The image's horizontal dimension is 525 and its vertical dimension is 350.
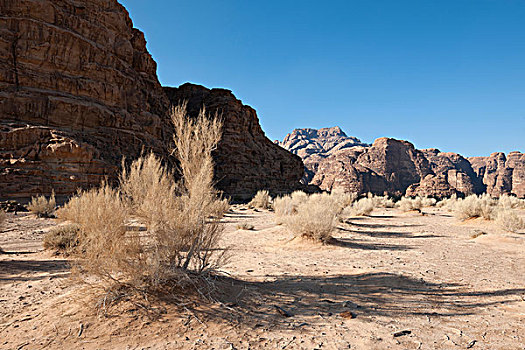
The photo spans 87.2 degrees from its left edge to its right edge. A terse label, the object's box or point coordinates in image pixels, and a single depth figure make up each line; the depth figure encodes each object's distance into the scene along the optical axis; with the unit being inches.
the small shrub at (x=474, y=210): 556.1
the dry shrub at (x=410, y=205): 959.0
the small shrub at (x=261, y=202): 1049.5
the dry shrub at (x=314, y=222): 315.9
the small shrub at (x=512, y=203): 763.8
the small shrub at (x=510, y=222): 427.2
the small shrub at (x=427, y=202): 1288.8
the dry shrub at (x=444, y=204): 1059.1
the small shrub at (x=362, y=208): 770.9
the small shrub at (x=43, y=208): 561.6
